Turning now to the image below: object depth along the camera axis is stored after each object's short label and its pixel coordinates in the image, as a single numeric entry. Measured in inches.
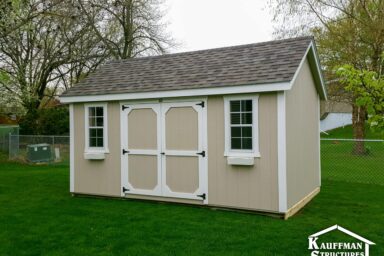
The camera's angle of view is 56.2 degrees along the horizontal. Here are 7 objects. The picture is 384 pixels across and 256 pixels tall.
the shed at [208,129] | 255.1
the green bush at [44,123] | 740.6
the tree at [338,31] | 624.7
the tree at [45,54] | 659.4
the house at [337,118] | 1300.1
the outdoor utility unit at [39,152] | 603.5
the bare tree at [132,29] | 833.5
